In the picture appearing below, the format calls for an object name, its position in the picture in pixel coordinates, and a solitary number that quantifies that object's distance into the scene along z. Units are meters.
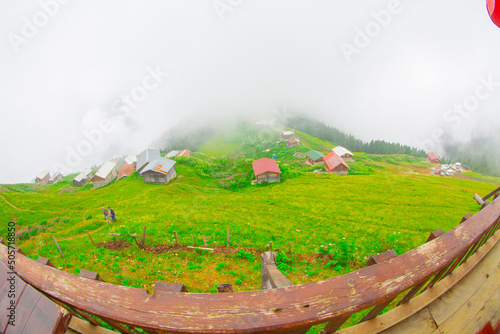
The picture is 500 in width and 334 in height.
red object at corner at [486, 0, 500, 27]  2.52
